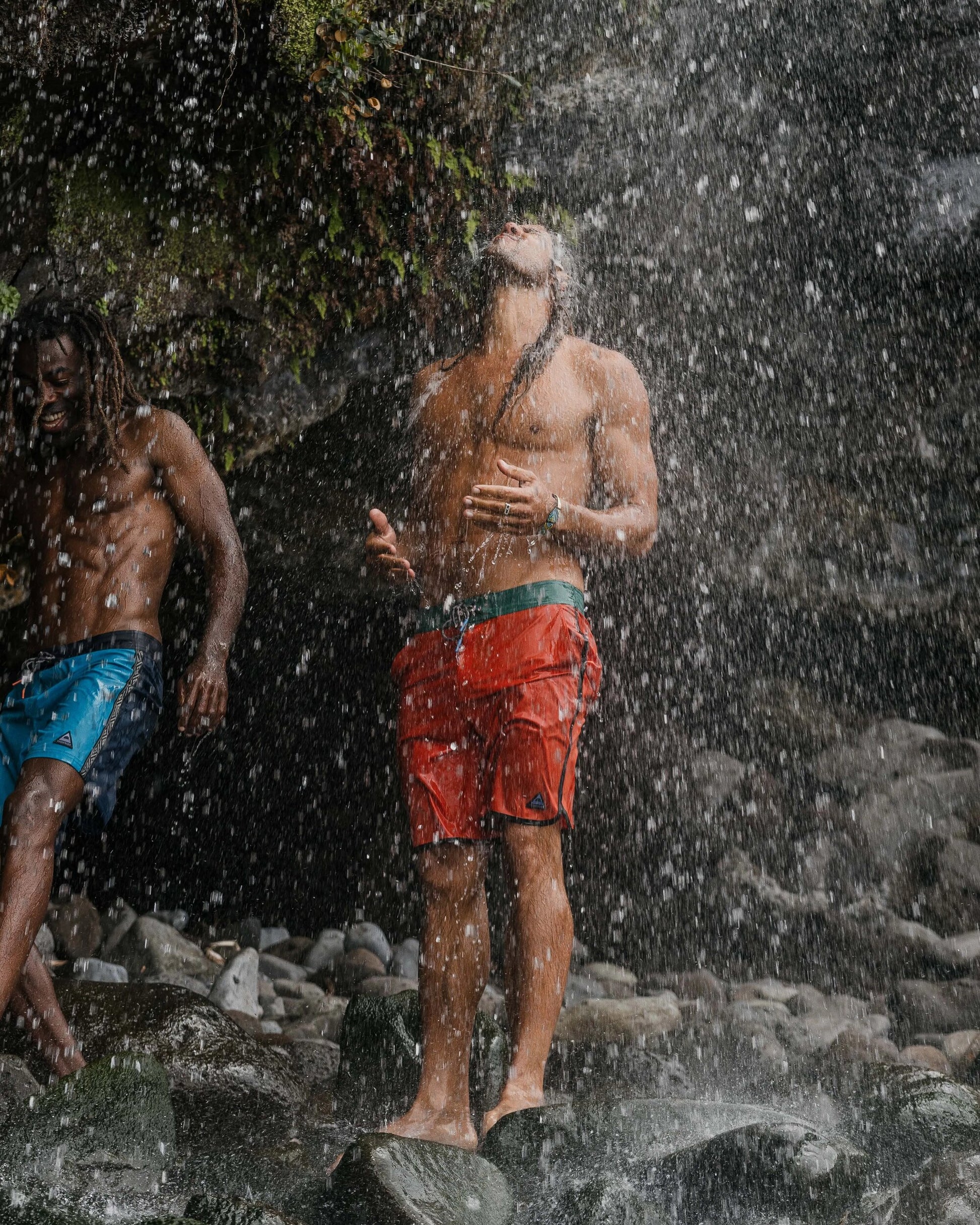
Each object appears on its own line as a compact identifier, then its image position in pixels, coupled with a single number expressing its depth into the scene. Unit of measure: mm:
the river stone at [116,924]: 6191
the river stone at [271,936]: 6941
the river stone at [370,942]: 6617
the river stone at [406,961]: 6458
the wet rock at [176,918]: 7145
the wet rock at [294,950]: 6742
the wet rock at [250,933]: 6883
